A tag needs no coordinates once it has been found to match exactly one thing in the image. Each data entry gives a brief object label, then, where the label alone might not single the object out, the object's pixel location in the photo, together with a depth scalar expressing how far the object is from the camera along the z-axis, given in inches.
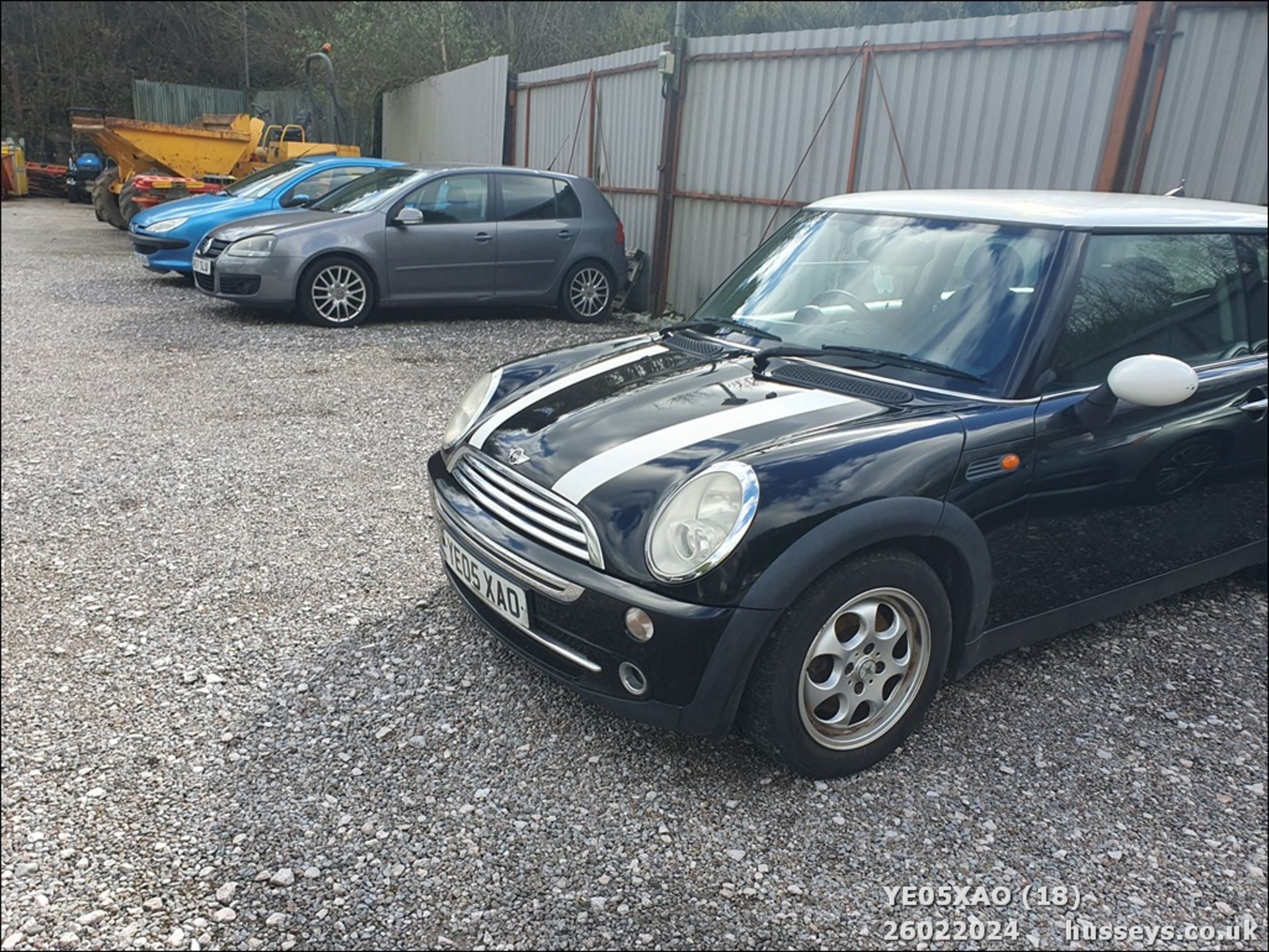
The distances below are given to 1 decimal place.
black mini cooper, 96.9
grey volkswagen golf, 345.4
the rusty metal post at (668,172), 381.8
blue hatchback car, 417.1
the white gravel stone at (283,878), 92.5
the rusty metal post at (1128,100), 242.2
